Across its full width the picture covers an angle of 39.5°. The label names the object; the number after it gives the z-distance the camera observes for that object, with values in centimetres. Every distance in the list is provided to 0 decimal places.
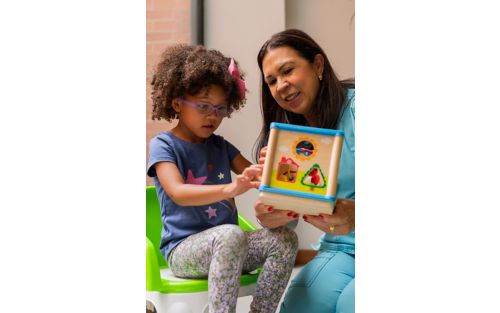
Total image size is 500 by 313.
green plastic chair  157
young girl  152
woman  143
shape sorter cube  135
